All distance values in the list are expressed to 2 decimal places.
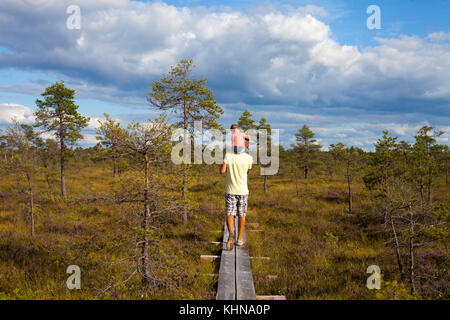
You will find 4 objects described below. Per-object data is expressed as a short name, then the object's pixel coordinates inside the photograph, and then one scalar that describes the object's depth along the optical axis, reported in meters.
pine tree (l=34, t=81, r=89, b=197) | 22.84
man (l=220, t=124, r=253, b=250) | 5.82
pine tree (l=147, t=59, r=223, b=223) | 12.23
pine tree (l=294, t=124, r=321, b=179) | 45.41
